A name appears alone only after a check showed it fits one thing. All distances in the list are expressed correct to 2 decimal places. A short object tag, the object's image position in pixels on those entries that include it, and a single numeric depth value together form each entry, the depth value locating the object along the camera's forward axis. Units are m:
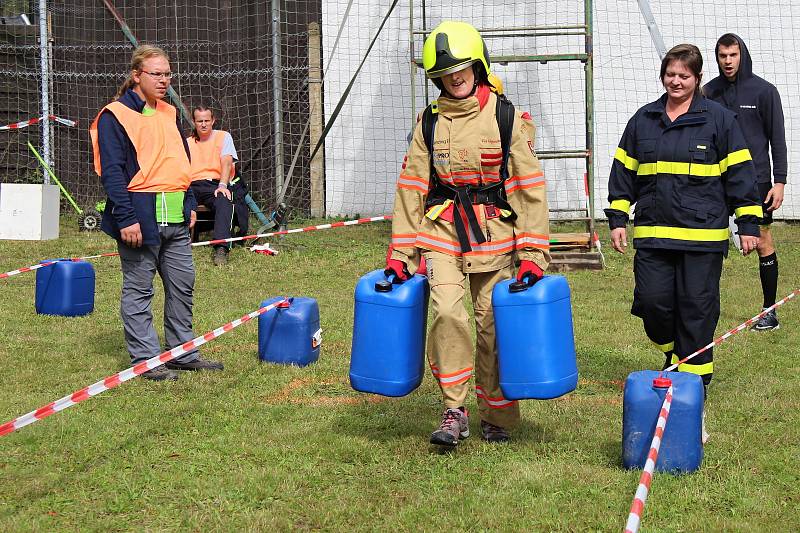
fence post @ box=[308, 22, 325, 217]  14.50
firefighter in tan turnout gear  4.77
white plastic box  12.56
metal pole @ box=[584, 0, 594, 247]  11.36
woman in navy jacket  5.31
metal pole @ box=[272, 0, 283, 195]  12.19
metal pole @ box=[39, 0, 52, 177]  14.66
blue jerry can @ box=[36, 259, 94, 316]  8.44
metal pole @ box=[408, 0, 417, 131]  11.88
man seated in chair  11.37
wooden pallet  11.09
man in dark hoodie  7.30
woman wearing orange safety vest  6.29
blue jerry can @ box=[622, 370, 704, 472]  4.34
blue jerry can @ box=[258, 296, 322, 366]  6.73
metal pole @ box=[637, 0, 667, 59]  11.57
